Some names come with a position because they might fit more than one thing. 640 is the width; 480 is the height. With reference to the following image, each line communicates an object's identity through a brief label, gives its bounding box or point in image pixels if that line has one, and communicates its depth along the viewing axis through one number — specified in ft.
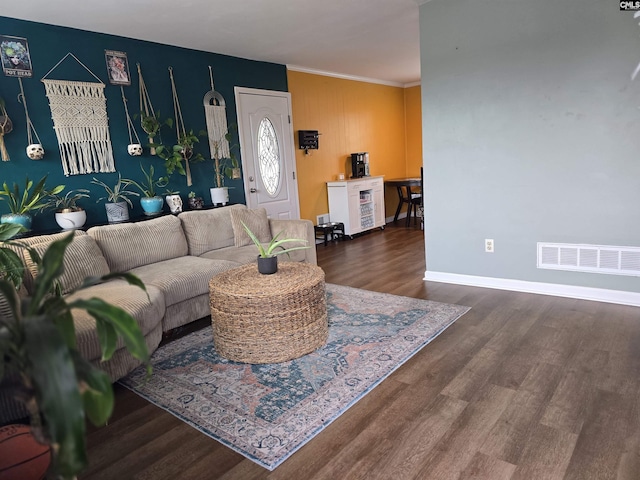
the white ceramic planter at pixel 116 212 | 11.85
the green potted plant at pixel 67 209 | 10.89
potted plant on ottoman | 8.82
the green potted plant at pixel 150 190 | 12.65
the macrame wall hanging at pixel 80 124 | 11.25
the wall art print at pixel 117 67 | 12.26
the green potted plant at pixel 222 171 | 14.69
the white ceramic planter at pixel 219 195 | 14.65
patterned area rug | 6.19
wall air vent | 9.82
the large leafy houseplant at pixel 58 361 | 2.56
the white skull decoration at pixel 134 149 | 12.67
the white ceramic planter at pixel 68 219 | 10.87
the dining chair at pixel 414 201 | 22.67
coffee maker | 21.70
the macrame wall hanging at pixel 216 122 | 14.99
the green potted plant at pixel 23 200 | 9.89
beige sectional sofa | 7.84
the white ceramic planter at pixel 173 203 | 13.30
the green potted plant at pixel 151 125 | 12.68
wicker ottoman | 7.88
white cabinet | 20.15
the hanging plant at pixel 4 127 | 10.17
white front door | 16.42
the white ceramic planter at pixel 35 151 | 10.68
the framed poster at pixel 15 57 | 10.29
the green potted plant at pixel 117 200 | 11.87
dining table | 22.45
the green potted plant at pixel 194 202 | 13.93
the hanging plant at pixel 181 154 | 13.33
